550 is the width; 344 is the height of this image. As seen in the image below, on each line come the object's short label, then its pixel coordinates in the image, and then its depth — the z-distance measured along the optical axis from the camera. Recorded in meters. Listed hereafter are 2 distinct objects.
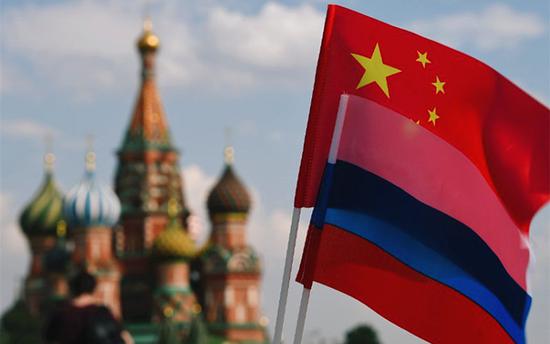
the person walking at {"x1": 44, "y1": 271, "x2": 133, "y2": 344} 6.67
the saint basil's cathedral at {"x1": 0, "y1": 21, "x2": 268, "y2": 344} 59.38
